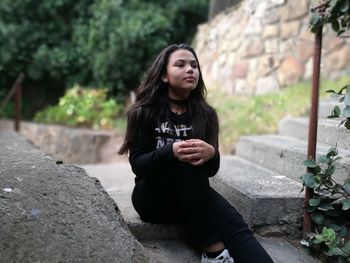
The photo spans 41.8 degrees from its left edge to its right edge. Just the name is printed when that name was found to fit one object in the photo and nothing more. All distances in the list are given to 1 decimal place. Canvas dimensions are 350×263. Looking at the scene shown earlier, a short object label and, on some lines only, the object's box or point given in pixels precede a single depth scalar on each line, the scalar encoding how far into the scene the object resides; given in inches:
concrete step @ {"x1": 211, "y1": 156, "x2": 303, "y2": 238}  86.2
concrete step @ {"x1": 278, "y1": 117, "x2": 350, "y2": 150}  104.9
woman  72.3
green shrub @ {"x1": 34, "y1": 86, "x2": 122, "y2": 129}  259.3
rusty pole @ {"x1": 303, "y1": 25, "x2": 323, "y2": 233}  81.9
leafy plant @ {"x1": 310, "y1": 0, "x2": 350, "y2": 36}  67.0
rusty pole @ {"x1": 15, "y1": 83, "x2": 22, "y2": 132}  228.9
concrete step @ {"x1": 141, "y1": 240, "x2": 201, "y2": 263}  77.5
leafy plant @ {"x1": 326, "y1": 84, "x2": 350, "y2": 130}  72.4
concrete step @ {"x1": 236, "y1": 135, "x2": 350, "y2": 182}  93.5
